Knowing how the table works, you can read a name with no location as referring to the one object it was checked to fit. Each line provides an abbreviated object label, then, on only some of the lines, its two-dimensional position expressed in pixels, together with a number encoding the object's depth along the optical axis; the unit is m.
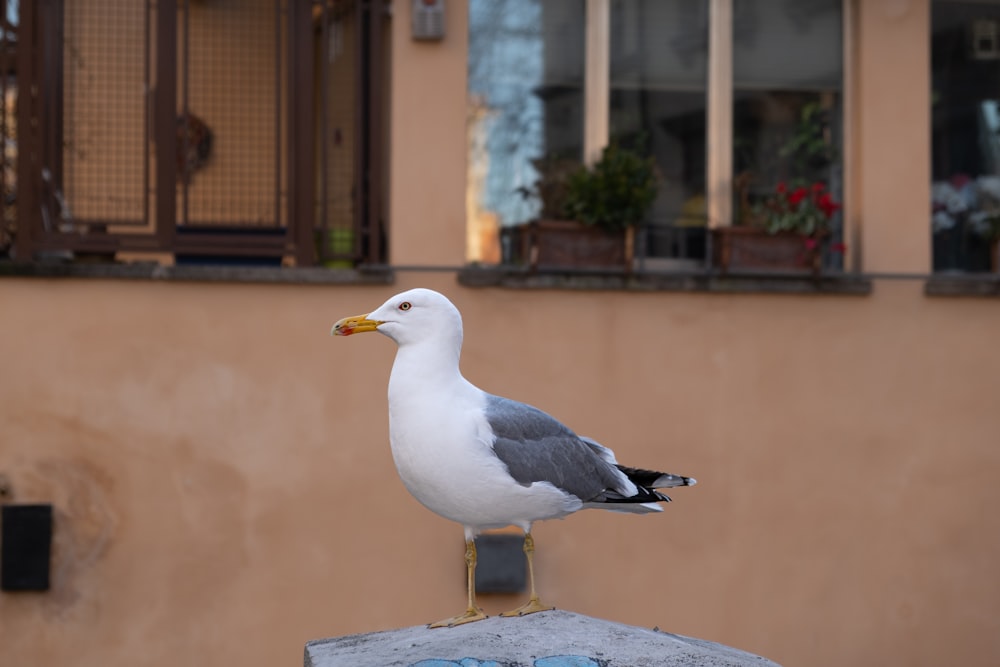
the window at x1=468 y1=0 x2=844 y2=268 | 9.95
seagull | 4.82
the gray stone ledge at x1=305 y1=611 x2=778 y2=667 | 4.80
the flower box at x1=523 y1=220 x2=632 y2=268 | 9.36
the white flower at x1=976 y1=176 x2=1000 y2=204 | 10.38
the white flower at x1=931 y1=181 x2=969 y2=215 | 10.37
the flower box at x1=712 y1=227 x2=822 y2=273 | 9.60
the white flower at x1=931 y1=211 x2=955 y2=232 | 10.35
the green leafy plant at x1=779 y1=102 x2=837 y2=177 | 10.25
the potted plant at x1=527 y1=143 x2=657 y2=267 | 9.33
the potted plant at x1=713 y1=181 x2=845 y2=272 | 9.59
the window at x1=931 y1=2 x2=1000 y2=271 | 10.37
